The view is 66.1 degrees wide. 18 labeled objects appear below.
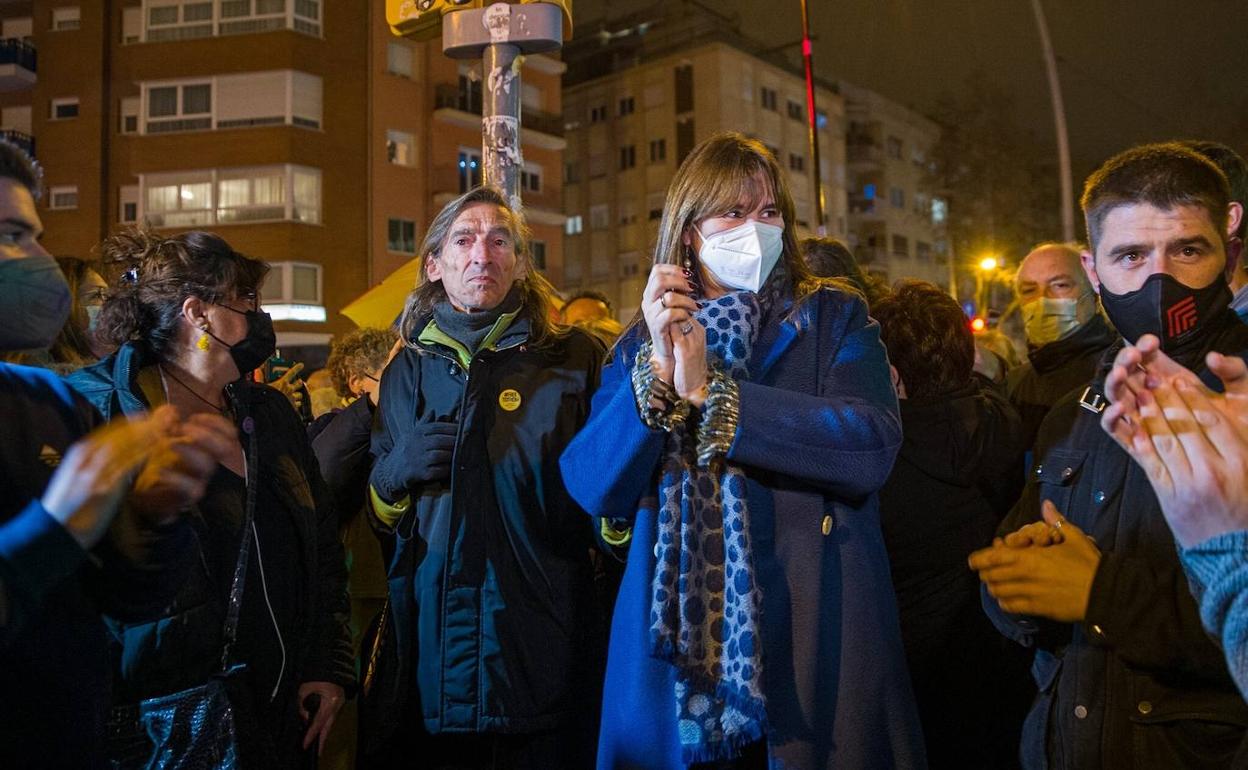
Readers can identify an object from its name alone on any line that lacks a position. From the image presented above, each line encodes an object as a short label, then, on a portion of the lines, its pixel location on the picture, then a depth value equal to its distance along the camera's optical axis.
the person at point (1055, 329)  4.78
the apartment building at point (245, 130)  29.45
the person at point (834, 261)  4.06
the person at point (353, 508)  4.05
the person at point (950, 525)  3.52
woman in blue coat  2.47
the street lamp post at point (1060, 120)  15.30
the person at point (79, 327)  3.86
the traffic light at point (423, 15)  5.44
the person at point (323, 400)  6.99
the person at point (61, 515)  1.78
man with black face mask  2.19
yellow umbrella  6.14
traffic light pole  5.25
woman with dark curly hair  3.13
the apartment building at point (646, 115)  44.03
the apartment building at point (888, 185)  55.94
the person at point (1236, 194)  2.73
